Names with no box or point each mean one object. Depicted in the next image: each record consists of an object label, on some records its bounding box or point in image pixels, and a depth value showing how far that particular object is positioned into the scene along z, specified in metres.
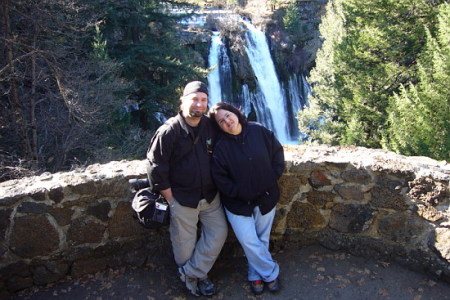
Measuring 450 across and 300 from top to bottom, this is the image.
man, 2.36
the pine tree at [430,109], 10.80
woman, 2.50
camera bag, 2.42
